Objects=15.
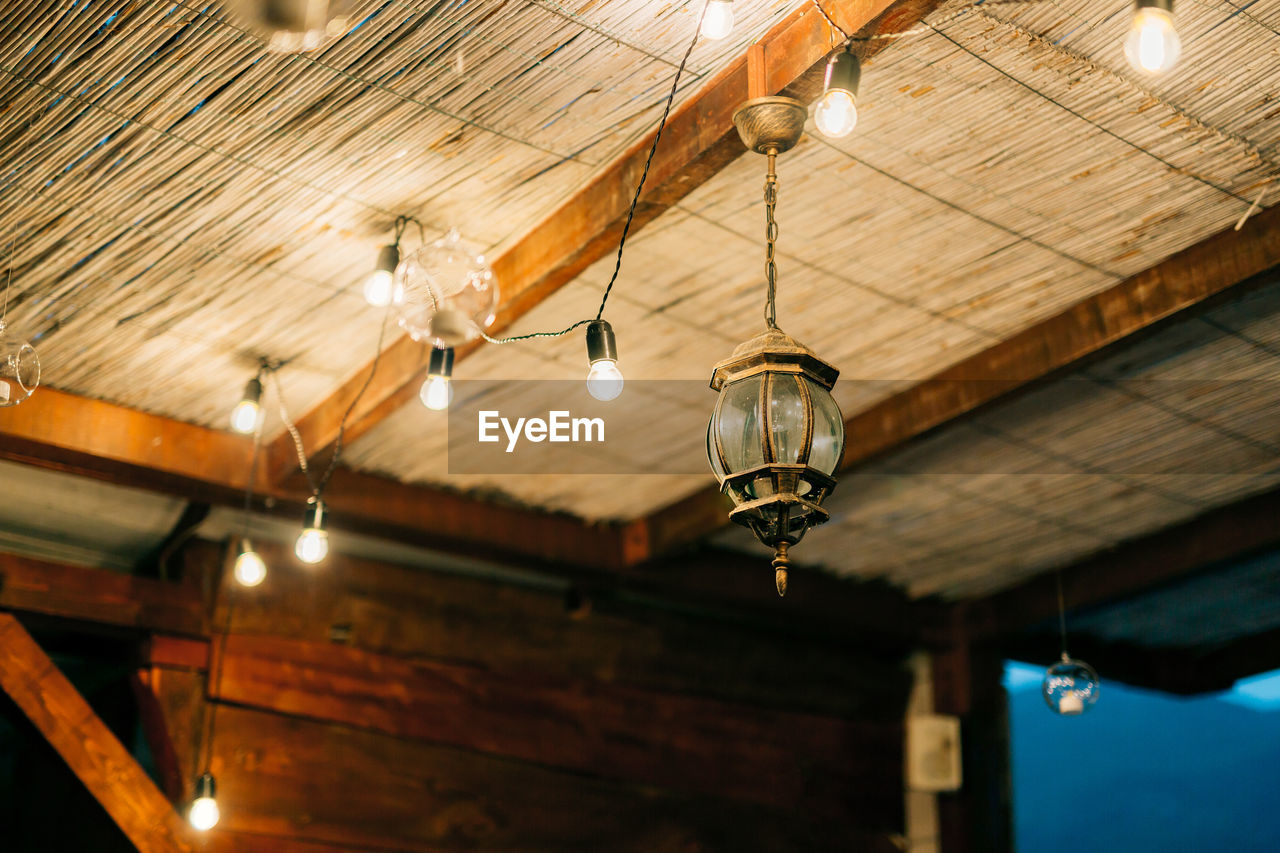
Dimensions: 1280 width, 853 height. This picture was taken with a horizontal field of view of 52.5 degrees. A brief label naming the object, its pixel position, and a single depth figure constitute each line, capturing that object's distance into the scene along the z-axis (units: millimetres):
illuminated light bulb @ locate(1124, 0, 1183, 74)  2410
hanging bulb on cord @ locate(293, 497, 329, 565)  5031
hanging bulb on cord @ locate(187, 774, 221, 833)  5578
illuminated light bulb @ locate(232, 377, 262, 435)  5352
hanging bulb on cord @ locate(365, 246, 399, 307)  4422
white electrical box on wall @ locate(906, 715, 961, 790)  8195
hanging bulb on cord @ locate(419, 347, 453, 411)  4516
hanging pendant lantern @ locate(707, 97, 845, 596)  2975
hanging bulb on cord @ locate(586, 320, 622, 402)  3652
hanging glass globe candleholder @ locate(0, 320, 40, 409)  3857
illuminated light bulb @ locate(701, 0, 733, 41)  3166
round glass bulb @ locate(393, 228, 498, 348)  3467
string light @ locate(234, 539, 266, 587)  5492
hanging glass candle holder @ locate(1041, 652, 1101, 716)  6855
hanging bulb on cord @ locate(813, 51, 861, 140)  3090
